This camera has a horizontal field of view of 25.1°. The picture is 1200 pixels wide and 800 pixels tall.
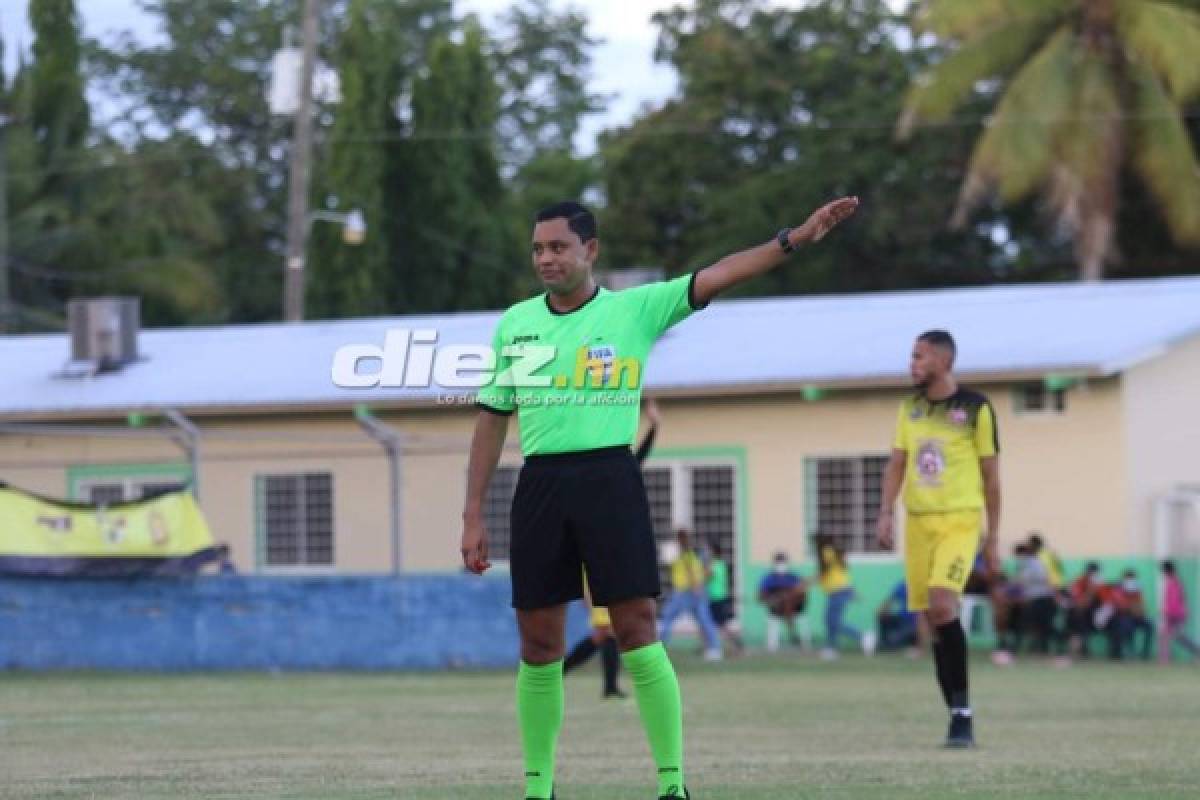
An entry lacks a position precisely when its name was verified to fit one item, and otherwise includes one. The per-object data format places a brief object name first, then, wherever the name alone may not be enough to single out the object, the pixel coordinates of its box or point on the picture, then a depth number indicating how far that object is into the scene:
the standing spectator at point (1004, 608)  30.98
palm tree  45.72
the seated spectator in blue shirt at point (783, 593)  32.84
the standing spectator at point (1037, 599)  30.92
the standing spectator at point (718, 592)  31.33
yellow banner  27.08
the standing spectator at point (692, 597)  30.34
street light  45.00
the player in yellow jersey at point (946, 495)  14.05
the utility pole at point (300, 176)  43.16
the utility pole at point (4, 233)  52.81
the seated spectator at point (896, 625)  32.56
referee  9.48
